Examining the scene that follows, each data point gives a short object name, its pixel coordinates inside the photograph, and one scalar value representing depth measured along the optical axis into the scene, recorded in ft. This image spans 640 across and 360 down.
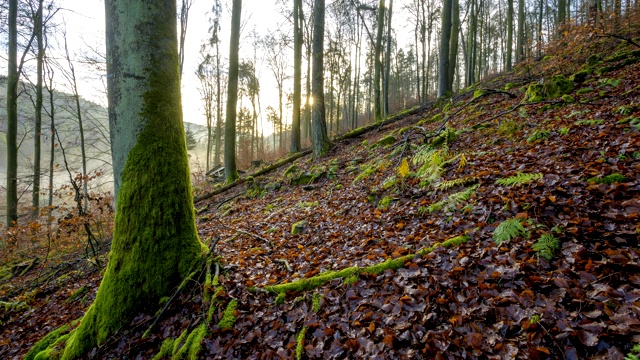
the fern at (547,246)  8.15
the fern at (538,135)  15.60
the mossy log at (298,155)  35.57
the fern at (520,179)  11.67
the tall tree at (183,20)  46.01
